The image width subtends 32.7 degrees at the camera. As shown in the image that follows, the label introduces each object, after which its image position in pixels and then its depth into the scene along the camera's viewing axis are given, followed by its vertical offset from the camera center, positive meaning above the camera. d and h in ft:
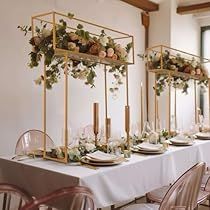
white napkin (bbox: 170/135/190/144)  10.35 -1.24
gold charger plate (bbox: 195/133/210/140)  11.58 -1.30
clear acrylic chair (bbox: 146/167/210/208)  9.13 -2.54
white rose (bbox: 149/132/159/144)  9.88 -1.11
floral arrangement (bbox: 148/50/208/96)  12.04 +1.06
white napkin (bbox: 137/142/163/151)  8.89 -1.26
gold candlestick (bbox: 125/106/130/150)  8.78 -0.58
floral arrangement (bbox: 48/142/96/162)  7.66 -1.19
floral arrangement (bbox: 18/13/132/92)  7.64 +1.12
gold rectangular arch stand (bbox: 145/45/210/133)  11.78 +0.89
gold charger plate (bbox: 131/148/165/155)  8.72 -1.33
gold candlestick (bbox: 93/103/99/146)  8.73 -0.51
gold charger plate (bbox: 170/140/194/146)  10.18 -1.31
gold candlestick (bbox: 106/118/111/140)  9.14 -0.76
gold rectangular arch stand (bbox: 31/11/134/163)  7.48 +0.91
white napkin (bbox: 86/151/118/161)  7.55 -1.25
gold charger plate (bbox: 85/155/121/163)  7.37 -1.30
